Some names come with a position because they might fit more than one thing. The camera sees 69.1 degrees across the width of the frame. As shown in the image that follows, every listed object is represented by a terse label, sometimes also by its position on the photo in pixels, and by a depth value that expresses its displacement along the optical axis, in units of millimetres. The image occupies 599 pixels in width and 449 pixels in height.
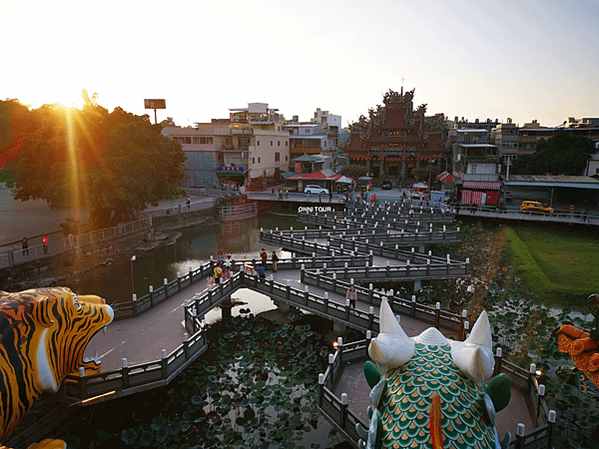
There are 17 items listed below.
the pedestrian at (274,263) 23062
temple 59656
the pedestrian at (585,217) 34816
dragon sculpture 6906
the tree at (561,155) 47312
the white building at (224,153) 55656
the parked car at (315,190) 50294
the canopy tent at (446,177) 47672
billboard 54397
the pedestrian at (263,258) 22578
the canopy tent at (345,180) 50688
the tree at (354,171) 59156
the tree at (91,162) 28516
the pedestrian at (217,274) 20244
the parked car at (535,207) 38406
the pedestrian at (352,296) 18225
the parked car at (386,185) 56406
